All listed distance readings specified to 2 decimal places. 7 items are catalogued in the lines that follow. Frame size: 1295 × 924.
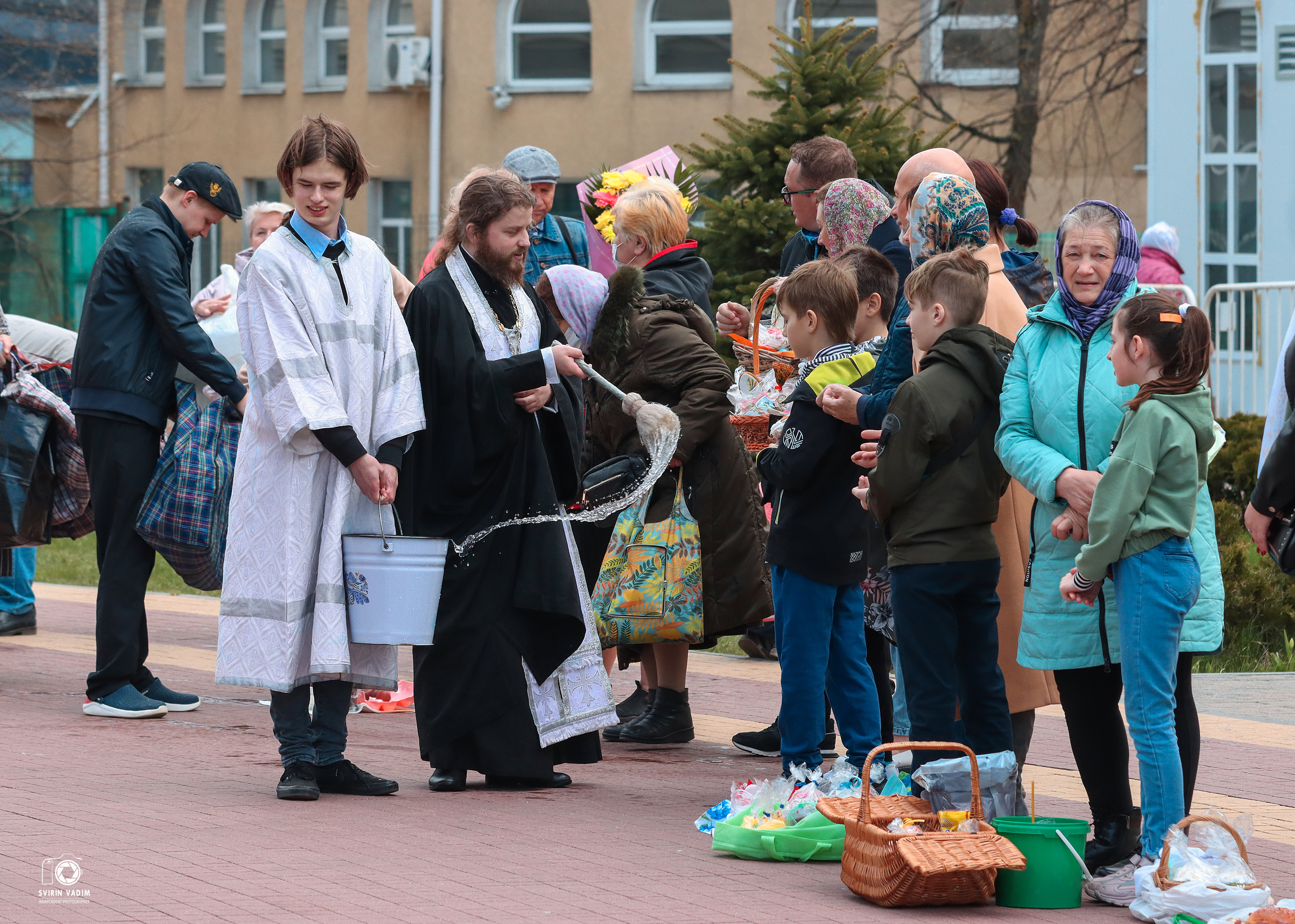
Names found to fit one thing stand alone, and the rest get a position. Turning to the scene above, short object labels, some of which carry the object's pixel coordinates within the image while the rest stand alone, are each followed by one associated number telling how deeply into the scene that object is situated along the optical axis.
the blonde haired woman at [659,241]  13.96
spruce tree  22.95
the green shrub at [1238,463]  23.52
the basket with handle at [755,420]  12.67
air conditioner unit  52.87
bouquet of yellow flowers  15.45
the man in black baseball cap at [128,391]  14.27
